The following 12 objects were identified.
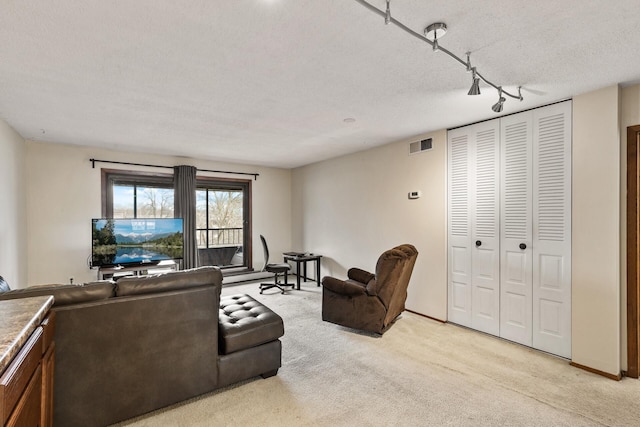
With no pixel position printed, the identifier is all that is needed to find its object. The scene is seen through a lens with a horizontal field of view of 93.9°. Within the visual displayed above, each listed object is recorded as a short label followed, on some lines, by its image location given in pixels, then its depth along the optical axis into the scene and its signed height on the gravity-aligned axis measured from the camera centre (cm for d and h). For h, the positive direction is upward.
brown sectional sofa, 180 -92
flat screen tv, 450 -45
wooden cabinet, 98 -68
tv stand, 448 -88
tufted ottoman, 233 -103
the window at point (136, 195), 498 +32
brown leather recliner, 333 -98
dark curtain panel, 541 +10
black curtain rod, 475 +83
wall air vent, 404 +91
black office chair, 533 -105
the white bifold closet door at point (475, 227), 340 -20
